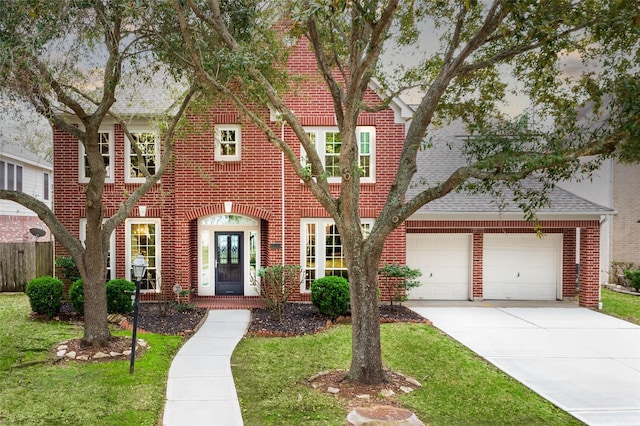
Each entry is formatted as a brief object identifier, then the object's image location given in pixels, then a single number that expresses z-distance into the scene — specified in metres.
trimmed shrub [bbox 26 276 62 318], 11.48
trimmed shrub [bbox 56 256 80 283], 13.39
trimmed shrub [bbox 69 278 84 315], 11.51
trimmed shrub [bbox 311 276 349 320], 11.73
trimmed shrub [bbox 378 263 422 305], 13.18
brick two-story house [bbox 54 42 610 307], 13.90
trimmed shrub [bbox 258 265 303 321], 11.80
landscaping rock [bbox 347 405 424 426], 5.82
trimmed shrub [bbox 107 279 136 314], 11.78
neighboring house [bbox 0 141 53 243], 21.77
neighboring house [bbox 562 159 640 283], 19.41
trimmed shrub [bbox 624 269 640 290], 17.51
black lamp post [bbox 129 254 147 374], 7.69
